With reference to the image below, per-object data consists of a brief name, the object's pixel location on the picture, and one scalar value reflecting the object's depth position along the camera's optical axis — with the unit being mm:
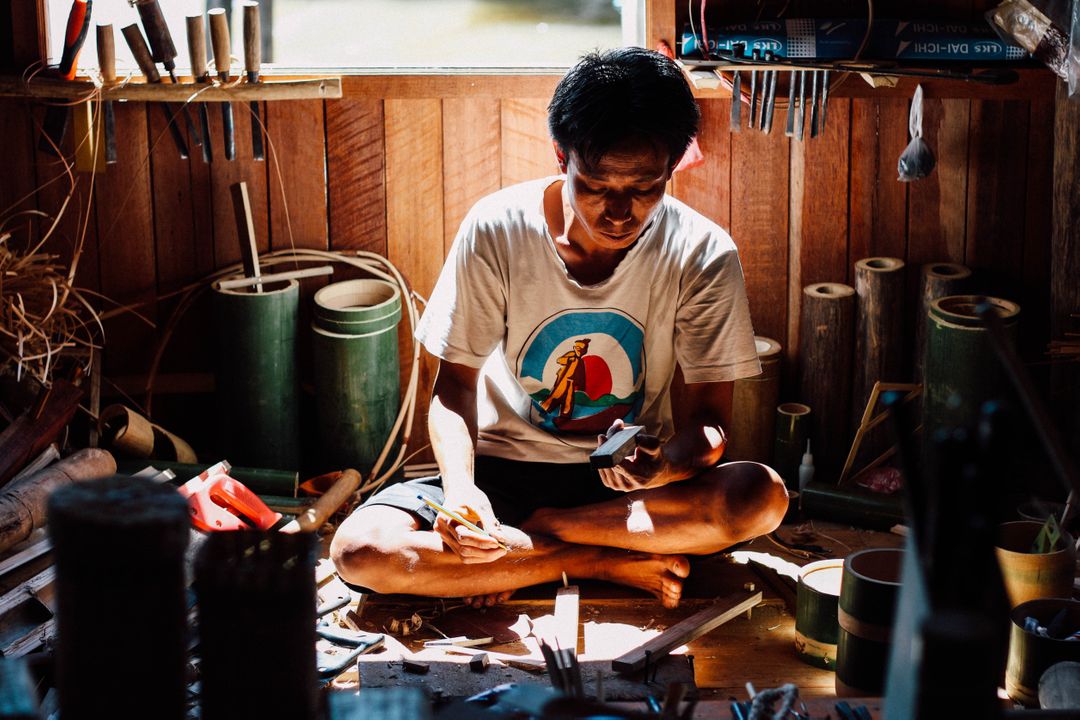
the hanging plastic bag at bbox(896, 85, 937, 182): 4547
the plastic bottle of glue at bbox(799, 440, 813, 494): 4613
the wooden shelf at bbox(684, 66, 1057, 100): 4578
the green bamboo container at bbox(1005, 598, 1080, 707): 2789
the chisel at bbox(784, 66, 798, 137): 4492
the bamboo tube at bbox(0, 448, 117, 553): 3752
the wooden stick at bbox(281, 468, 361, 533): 4164
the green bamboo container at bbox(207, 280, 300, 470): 4461
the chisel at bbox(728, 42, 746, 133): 4422
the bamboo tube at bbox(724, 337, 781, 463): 4688
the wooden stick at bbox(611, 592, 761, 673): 3160
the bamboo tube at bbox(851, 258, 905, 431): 4633
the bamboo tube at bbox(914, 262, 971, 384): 4582
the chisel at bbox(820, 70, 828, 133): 4465
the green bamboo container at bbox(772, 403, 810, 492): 4652
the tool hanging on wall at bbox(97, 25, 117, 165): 4227
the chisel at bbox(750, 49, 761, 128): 4410
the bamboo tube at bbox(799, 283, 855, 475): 4674
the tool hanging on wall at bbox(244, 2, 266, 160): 4188
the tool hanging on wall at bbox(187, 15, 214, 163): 4199
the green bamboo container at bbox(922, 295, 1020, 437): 4230
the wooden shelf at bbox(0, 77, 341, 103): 4273
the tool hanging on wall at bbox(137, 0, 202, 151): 4164
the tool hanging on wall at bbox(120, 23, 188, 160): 4195
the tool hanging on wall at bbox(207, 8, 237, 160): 4215
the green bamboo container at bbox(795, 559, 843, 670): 3299
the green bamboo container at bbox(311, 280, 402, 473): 4500
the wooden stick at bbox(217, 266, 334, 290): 4527
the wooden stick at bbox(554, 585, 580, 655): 3424
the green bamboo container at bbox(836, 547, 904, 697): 2830
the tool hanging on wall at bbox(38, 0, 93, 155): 4195
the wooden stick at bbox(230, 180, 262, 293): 4539
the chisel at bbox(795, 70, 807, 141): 4500
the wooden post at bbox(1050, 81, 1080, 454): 4355
